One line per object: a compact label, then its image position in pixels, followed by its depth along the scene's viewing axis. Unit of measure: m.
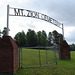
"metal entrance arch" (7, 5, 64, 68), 6.32
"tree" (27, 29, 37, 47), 49.70
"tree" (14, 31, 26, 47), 49.44
